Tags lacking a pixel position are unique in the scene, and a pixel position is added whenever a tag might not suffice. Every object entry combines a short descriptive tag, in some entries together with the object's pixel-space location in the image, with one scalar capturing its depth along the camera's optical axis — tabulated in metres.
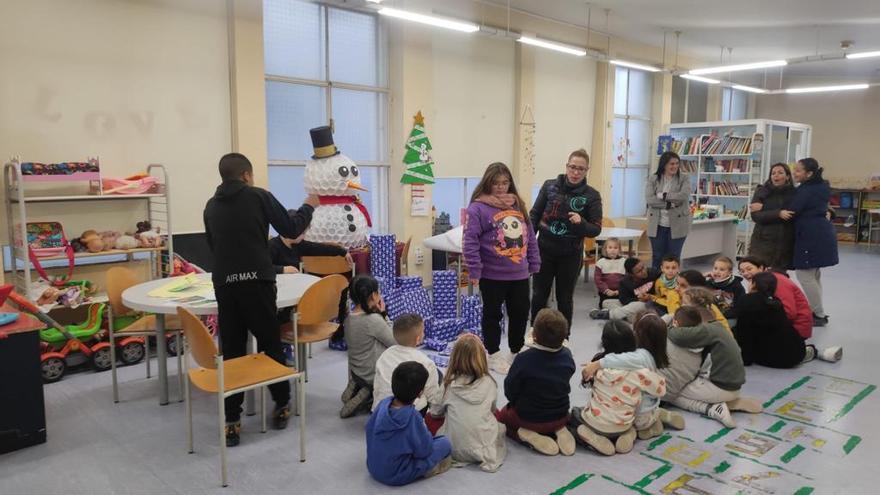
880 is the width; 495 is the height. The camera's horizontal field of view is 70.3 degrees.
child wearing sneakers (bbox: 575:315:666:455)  3.05
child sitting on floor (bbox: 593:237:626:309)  6.11
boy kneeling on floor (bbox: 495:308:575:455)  2.98
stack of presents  4.93
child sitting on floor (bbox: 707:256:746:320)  4.70
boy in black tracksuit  3.00
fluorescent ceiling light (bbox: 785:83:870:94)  10.42
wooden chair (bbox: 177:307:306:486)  2.71
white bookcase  9.72
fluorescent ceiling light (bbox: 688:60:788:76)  8.40
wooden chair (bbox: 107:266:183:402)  3.66
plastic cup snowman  4.52
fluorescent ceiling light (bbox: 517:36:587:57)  6.97
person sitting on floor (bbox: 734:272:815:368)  4.32
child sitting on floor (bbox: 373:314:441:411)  3.10
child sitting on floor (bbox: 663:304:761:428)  3.52
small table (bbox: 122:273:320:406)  3.14
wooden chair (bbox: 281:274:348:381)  3.33
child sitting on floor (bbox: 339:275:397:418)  3.45
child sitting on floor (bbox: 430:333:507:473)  2.86
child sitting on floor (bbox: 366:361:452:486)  2.63
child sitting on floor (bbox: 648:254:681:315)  5.15
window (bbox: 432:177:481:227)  7.84
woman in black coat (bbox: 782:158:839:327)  5.27
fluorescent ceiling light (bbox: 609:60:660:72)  8.48
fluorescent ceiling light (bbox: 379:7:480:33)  5.56
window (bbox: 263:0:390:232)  6.18
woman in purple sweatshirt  3.88
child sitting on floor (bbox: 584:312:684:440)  3.10
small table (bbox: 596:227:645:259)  6.80
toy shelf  4.17
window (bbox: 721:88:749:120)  12.80
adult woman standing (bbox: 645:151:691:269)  6.05
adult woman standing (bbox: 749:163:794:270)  5.46
